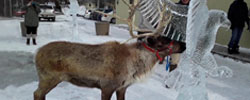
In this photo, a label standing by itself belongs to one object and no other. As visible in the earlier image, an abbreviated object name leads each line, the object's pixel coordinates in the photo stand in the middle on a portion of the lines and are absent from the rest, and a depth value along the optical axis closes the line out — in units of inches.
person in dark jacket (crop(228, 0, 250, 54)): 326.0
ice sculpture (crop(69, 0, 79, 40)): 362.3
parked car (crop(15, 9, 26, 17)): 1230.3
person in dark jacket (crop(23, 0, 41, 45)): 357.4
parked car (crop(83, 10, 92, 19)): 1198.3
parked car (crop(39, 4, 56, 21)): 974.4
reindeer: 126.7
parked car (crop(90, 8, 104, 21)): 1062.9
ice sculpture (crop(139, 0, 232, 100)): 111.7
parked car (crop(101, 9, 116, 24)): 978.1
